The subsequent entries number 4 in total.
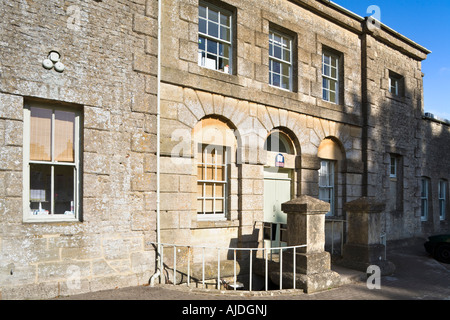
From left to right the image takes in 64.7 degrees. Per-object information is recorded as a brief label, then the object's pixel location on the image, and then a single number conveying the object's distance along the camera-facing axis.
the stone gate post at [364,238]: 8.40
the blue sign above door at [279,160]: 9.73
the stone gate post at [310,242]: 6.84
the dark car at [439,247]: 10.85
